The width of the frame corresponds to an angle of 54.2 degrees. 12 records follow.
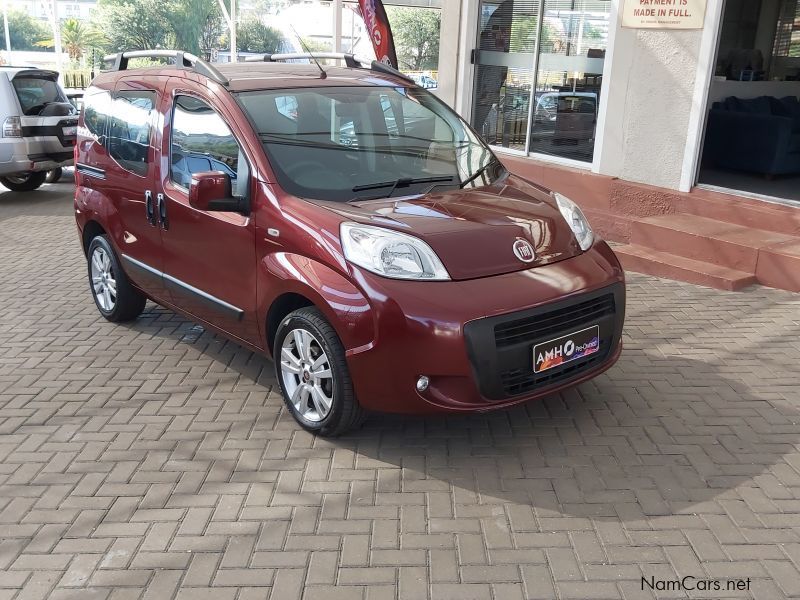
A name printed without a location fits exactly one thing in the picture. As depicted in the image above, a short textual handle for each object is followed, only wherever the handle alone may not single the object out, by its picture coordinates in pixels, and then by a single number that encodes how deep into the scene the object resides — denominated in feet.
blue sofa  31.12
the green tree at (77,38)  183.21
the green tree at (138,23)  164.35
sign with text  23.33
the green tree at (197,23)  161.72
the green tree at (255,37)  157.48
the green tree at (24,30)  184.93
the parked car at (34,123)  35.65
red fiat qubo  11.73
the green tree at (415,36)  145.69
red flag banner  30.81
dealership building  22.94
